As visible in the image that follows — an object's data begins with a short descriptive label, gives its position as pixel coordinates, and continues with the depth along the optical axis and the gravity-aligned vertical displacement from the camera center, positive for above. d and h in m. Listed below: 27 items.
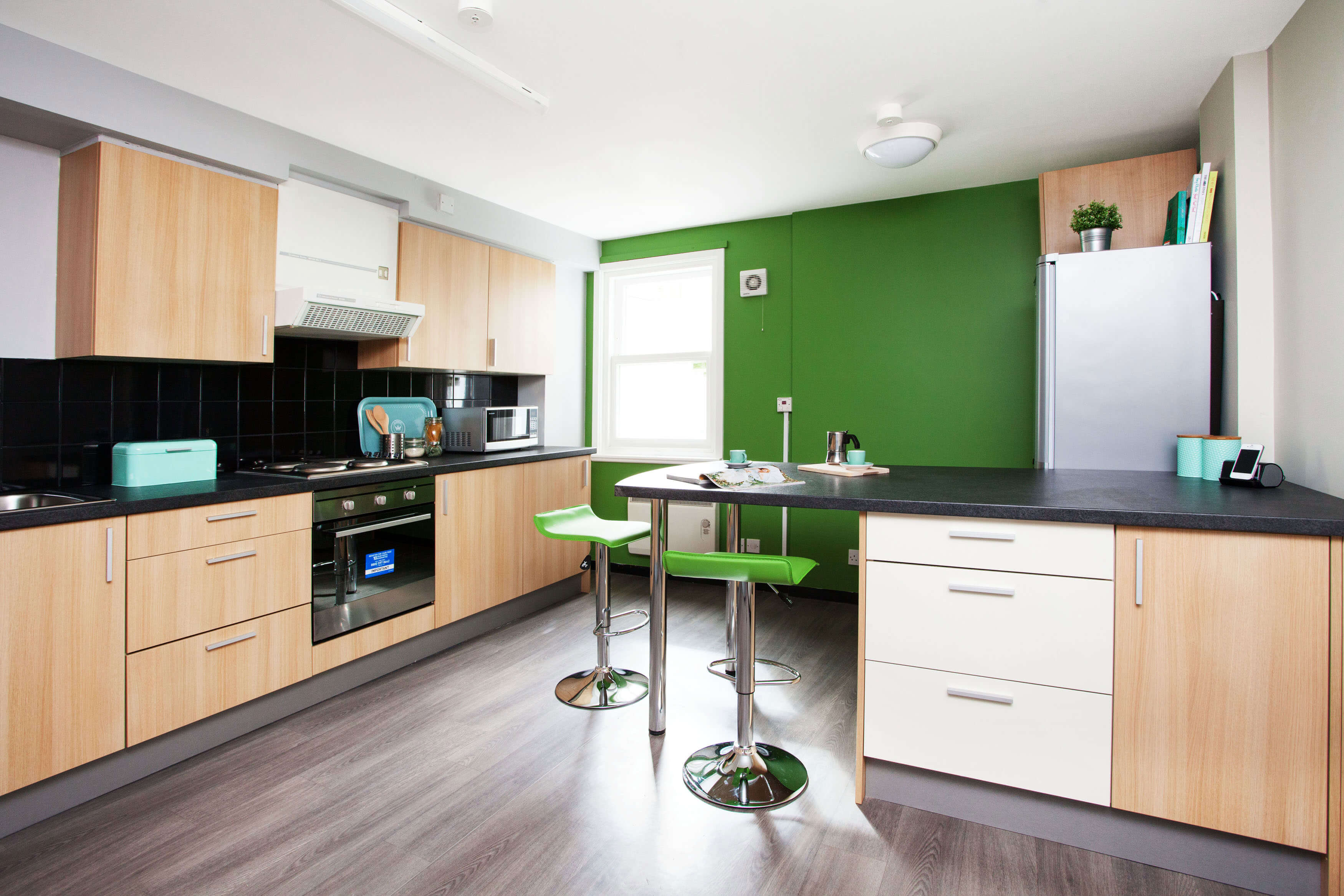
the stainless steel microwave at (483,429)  3.66 +0.11
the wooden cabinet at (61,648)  1.74 -0.59
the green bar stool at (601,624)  2.57 -0.75
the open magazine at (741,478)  2.05 -0.09
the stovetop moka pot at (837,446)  2.63 +0.03
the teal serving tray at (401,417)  3.36 +0.17
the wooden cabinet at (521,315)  3.89 +0.86
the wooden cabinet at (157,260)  2.20 +0.69
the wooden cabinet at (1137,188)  2.85 +1.23
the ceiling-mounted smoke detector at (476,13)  1.90 +1.33
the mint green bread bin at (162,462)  2.26 -0.07
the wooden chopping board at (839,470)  2.40 -0.07
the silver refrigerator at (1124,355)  2.49 +0.41
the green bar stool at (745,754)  1.82 -0.98
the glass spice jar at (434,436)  3.57 +0.07
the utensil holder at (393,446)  3.26 +0.00
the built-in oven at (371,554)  2.60 -0.47
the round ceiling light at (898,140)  2.75 +1.38
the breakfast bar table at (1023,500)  1.50 -0.13
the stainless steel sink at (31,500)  2.05 -0.19
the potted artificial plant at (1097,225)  2.71 +0.99
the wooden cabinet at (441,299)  3.33 +0.82
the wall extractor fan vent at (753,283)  4.23 +1.12
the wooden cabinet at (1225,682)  1.45 -0.54
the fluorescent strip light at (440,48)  1.91 +1.34
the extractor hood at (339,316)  2.70 +0.60
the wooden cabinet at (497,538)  3.18 -0.48
